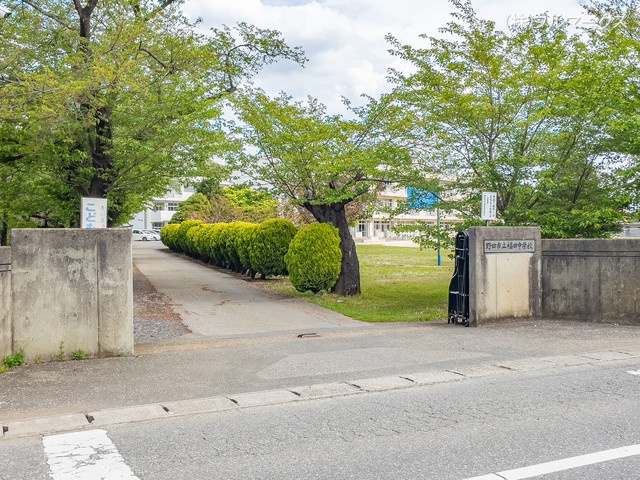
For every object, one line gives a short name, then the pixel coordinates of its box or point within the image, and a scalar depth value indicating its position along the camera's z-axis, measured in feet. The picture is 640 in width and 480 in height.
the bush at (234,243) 73.86
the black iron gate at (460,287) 35.70
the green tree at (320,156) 46.16
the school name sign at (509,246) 35.63
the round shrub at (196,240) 96.43
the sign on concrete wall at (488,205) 35.68
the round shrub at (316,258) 50.85
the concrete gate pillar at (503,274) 35.19
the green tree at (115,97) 42.50
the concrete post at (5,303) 23.67
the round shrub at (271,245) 62.95
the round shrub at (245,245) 68.03
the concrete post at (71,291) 24.45
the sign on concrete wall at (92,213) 28.57
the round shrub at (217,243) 82.53
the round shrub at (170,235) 127.55
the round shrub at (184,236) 112.14
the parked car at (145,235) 230.07
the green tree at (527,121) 38.78
